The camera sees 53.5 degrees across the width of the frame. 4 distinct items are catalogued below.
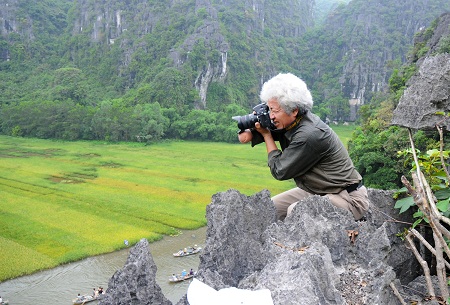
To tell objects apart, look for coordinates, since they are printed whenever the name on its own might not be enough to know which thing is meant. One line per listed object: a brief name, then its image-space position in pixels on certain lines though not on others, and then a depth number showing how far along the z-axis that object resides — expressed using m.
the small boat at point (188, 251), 15.77
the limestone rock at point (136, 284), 1.90
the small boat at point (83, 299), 11.60
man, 2.45
